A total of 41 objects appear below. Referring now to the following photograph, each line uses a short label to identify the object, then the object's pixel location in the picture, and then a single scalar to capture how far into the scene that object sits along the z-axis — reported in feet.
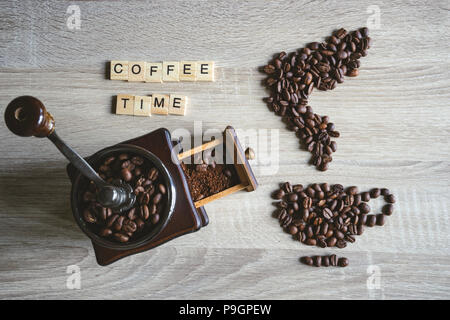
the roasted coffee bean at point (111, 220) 1.51
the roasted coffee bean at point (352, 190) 1.79
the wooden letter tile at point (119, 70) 1.84
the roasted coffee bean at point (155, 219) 1.50
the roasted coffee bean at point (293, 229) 1.79
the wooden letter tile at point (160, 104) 1.82
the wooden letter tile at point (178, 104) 1.82
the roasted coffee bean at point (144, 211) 1.50
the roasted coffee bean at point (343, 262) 1.79
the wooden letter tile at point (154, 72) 1.83
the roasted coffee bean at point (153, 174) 1.52
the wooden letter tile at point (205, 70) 1.82
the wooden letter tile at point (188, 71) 1.83
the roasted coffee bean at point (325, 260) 1.79
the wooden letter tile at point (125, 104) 1.83
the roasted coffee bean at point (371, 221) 1.79
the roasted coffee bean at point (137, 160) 1.52
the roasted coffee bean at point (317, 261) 1.79
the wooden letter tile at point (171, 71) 1.83
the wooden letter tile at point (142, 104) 1.82
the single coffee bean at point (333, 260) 1.79
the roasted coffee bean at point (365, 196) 1.80
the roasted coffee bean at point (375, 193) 1.79
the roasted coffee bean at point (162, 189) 1.51
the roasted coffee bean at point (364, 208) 1.79
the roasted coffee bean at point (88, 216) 1.52
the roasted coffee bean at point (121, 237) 1.50
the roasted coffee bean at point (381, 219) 1.79
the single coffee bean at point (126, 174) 1.50
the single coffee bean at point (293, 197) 1.79
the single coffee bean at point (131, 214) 1.51
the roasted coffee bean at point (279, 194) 1.80
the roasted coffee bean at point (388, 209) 1.80
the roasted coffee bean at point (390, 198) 1.80
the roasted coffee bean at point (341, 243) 1.79
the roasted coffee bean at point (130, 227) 1.50
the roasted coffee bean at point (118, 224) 1.51
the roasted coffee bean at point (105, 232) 1.51
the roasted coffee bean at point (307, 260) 1.79
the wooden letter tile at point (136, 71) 1.83
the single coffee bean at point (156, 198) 1.50
